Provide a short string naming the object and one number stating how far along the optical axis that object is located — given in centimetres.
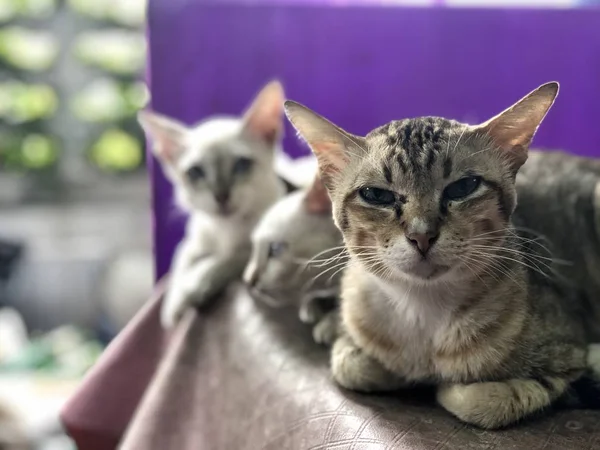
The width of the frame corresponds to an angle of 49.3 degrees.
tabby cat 80
